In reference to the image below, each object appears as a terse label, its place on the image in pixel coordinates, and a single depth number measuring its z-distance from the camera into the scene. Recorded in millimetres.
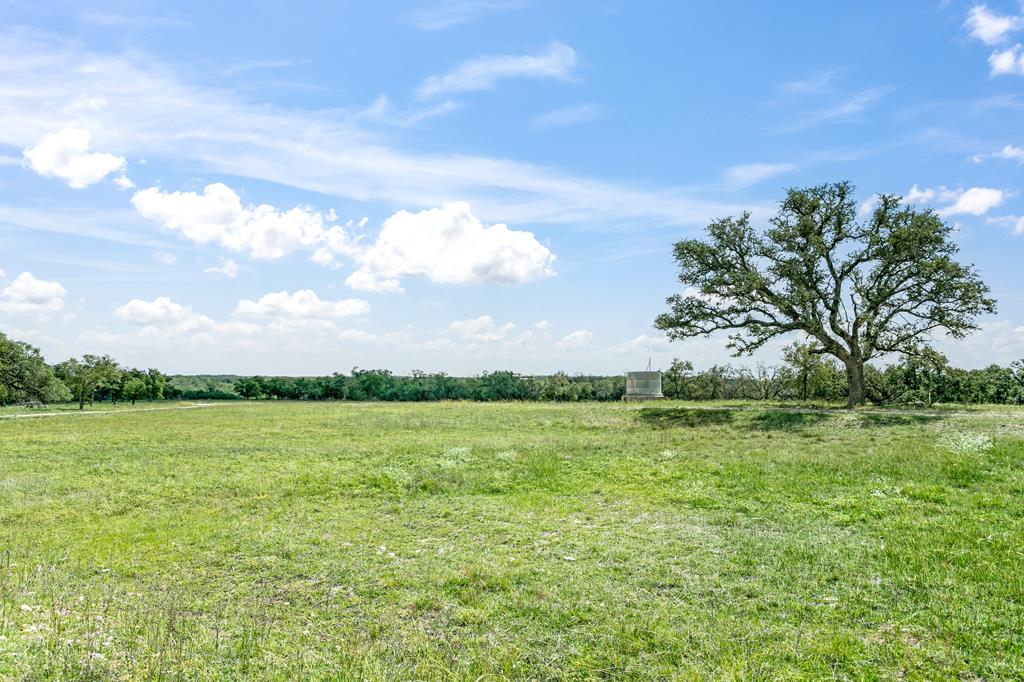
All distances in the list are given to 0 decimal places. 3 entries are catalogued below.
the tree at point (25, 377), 64125
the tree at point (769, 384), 53875
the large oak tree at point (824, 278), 30750
